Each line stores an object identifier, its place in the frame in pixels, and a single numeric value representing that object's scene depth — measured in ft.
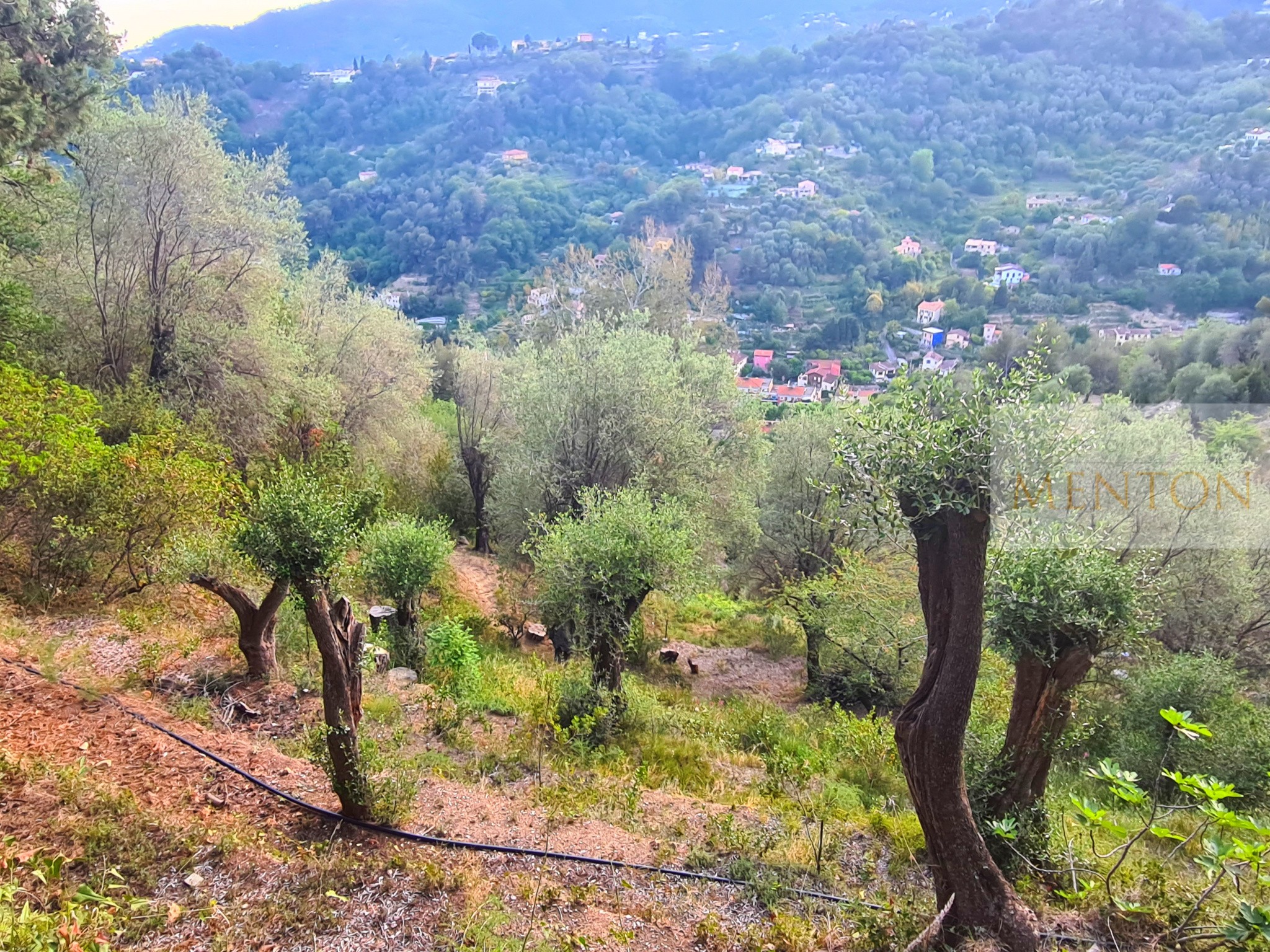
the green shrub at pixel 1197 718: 24.47
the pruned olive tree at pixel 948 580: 13.46
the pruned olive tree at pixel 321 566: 16.85
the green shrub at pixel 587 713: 27.35
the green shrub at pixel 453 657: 33.17
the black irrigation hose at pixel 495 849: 17.54
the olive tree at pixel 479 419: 74.69
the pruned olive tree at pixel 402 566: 37.55
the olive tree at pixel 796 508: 58.49
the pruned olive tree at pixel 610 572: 31.01
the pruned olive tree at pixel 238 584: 25.13
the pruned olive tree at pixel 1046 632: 16.10
